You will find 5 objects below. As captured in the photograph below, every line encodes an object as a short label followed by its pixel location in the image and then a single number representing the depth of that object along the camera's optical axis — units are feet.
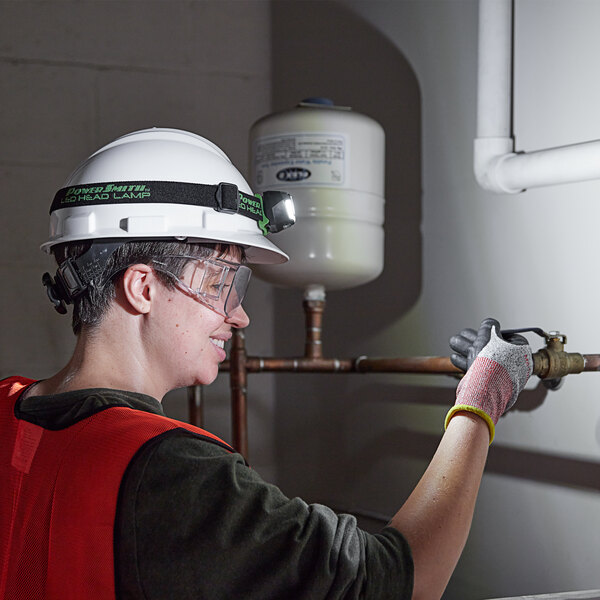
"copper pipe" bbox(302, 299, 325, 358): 6.49
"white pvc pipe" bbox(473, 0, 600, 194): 5.22
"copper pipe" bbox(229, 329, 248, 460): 6.46
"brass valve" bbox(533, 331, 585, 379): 4.23
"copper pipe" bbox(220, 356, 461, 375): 6.34
